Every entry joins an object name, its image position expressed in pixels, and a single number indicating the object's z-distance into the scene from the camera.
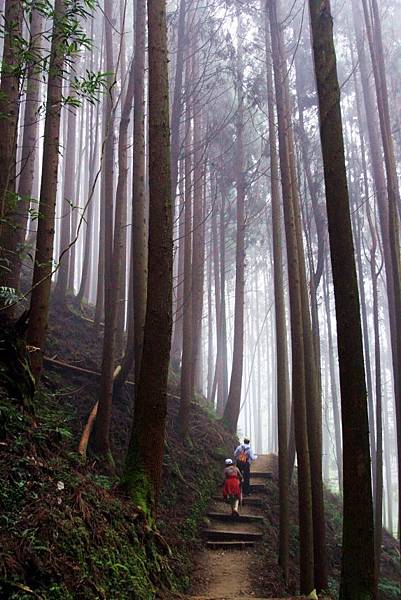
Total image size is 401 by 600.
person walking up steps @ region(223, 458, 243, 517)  11.09
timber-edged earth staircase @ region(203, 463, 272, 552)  10.07
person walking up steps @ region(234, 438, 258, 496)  12.70
